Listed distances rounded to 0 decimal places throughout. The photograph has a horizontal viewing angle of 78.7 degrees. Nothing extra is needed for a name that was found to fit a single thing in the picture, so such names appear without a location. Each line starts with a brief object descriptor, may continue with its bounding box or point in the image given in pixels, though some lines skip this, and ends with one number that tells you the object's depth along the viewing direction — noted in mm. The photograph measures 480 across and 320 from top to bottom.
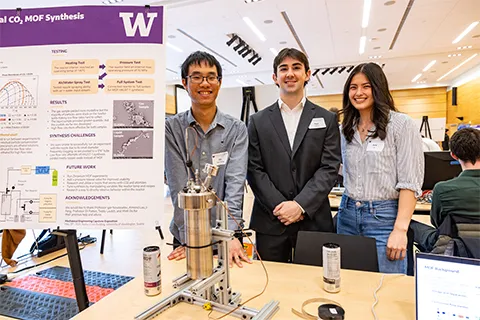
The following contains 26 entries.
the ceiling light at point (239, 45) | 7485
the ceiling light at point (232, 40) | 7066
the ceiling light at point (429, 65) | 9297
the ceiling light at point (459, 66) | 8812
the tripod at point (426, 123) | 5552
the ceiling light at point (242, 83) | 11680
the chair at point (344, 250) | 1415
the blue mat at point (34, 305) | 2363
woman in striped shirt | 1521
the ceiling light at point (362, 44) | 7277
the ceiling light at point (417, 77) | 11195
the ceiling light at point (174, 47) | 7431
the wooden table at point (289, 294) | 1005
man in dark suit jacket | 1663
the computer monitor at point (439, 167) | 2832
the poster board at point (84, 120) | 1205
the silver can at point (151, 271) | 1114
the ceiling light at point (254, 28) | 6184
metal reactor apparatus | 959
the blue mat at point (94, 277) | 2910
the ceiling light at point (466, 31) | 6484
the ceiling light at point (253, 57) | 8578
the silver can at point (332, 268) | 1101
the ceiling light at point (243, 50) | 7741
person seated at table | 1855
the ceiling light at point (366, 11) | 5390
